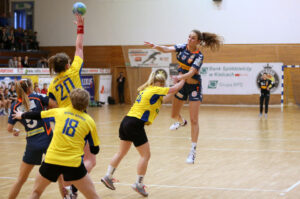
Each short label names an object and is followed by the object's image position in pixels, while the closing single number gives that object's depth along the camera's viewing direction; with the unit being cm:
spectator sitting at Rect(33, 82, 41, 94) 2088
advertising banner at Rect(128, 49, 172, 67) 3014
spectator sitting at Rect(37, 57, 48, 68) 2687
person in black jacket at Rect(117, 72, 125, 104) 3064
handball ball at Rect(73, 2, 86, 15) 659
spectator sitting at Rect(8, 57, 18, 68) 2522
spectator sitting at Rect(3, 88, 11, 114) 2081
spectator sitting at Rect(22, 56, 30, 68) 2569
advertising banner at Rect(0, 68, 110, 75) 2125
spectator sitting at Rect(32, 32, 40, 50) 3128
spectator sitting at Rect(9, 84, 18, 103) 2082
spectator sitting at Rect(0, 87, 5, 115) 2044
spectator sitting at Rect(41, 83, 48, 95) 2184
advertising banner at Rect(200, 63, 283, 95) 2695
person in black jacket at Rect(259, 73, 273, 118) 2025
